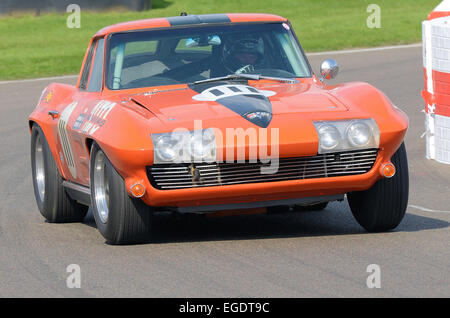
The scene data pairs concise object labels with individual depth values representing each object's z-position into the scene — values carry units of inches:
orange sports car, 499.5
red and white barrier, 820.6
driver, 613.9
